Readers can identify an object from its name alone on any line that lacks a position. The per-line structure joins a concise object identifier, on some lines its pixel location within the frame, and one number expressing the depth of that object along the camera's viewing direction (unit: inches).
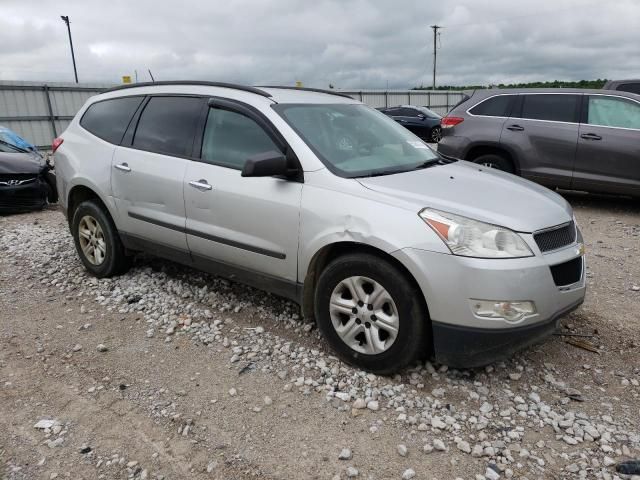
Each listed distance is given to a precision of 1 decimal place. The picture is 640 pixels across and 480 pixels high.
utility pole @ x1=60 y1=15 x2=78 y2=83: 1469.0
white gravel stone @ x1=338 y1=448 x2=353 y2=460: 100.0
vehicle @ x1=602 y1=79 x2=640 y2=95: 380.2
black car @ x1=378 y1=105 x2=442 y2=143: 730.8
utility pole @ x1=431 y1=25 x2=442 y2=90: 1923.6
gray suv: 277.0
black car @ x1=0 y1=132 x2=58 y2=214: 303.9
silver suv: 111.0
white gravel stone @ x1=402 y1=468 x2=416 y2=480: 94.9
